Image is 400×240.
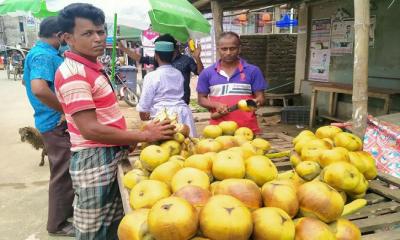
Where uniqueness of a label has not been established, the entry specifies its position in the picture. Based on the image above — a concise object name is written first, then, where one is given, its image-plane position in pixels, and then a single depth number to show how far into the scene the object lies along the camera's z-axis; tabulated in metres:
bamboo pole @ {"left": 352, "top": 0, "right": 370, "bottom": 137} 2.15
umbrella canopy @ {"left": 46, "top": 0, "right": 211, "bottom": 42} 3.66
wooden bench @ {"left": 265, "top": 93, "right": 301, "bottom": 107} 8.11
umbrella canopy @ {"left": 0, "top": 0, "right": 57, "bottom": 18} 3.76
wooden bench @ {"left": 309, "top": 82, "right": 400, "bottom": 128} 5.40
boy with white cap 3.37
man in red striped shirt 1.89
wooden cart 1.41
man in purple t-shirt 3.22
